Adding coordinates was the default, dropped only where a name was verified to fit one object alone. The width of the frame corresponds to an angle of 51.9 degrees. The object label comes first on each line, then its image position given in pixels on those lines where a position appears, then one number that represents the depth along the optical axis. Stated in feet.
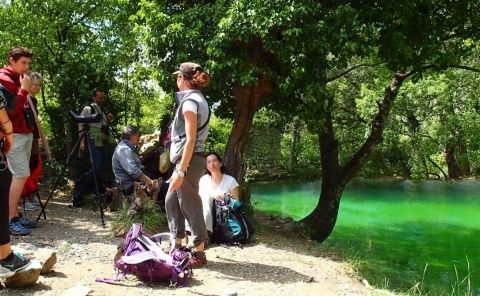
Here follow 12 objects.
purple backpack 12.61
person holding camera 24.97
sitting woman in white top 19.48
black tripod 20.67
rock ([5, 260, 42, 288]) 11.32
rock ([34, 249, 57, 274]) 12.73
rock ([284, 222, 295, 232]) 27.63
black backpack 18.72
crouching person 21.33
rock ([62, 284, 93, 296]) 10.87
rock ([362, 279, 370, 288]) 17.37
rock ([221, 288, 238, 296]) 11.75
